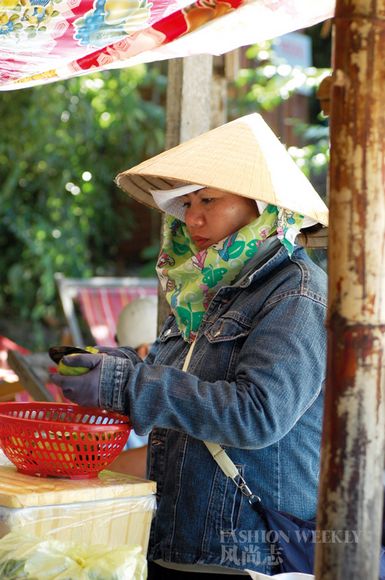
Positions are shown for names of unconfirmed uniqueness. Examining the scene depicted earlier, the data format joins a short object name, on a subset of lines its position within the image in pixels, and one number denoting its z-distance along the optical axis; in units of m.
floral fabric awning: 4.55
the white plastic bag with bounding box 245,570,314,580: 3.89
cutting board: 3.88
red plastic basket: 3.98
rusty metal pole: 3.52
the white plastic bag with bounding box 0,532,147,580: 3.74
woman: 4.04
